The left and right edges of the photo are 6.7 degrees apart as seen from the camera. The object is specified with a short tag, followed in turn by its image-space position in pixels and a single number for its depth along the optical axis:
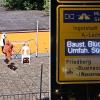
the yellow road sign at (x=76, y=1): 10.54
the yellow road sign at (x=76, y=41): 10.65
